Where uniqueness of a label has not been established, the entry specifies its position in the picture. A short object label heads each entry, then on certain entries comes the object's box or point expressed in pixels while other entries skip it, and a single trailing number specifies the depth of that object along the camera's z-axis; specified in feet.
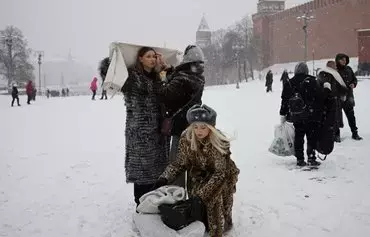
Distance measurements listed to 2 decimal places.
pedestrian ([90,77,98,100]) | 77.16
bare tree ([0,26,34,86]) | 163.53
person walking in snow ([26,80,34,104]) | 71.00
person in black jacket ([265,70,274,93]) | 75.25
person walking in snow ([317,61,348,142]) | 20.05
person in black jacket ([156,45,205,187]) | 11.42
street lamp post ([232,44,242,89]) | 182.00
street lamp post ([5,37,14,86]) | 158.81
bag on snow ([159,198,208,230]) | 9.64
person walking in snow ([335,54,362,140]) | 24.13
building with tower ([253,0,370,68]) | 160.97
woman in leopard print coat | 10.65
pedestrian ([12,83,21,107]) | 64.84
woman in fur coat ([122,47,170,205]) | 11.86
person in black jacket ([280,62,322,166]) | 17.53
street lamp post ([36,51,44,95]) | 121.67
